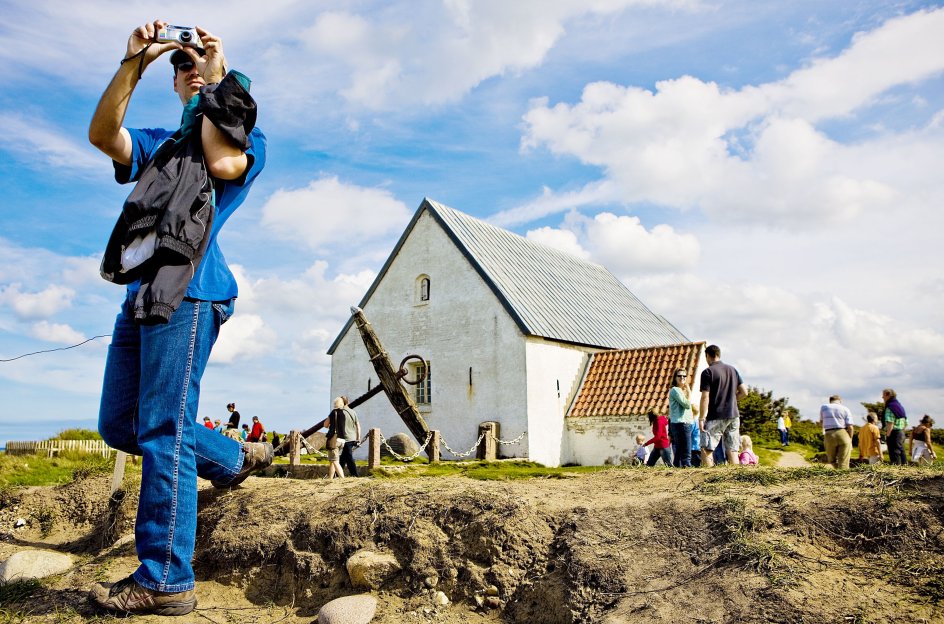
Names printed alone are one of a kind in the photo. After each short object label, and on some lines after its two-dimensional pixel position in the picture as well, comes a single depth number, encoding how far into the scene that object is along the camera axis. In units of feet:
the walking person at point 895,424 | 42.60
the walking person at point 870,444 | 39.57
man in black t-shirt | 29.84
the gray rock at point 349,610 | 13.51
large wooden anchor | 45.75
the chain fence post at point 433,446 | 49.37
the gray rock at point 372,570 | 14.90
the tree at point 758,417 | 73.77
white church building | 56.65
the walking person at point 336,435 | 30.40
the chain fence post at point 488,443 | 54.13
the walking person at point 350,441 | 34.40
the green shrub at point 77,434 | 74.90
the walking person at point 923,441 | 42.01
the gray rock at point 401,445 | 54.75
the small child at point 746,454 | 39.63
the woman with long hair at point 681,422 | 32.83
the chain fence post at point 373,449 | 37.19
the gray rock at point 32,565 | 17.57
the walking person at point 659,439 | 38.55
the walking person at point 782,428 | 70.13
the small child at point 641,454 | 45.32
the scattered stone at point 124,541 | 18.61
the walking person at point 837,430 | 32.45
